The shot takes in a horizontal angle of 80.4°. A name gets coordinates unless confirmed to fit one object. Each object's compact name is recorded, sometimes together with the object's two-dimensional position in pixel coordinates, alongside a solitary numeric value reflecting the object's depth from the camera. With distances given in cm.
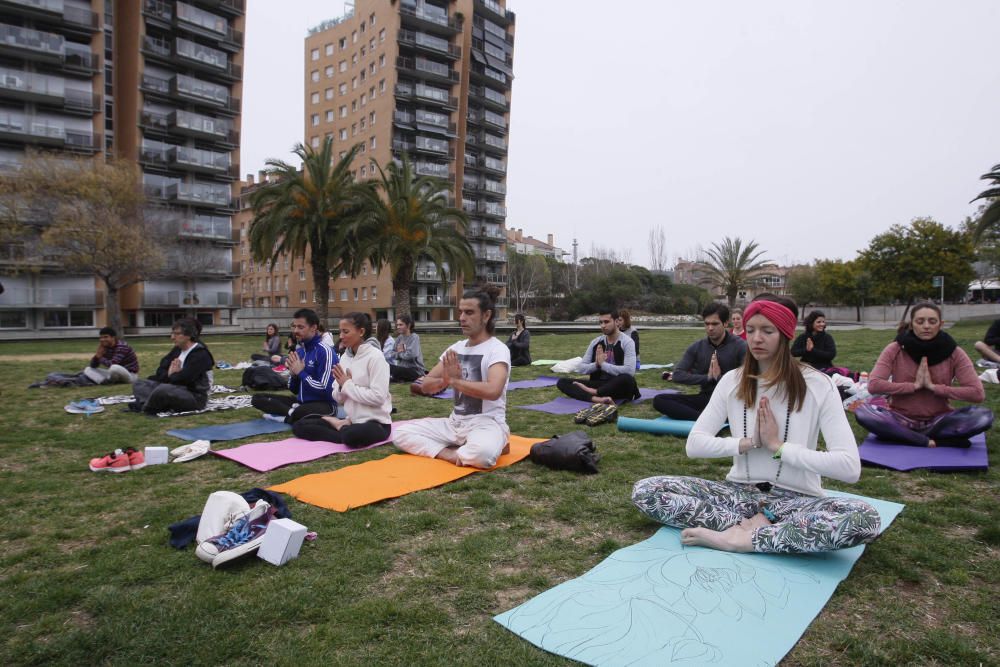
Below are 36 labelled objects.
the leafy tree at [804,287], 6512
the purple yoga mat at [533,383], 1129
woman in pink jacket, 597
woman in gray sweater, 1228
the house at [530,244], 11066
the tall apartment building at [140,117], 3481
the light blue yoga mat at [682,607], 260
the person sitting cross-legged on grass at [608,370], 925
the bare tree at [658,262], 8931
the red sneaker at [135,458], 573
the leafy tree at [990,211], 2175
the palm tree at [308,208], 2614
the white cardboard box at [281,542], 351
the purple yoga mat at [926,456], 533
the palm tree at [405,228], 2647
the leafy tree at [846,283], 5378
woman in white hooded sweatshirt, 643
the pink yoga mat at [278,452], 587
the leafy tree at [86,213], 2738
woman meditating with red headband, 328
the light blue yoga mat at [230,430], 710
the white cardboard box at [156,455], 586
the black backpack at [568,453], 545
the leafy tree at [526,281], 6994
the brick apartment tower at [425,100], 5350
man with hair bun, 551
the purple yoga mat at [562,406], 890
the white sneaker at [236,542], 347
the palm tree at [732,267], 4066
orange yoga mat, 467
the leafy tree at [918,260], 4144
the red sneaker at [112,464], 566
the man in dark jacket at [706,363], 729
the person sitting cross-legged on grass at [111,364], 1167
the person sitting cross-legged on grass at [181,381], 851
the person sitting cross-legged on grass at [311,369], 714
